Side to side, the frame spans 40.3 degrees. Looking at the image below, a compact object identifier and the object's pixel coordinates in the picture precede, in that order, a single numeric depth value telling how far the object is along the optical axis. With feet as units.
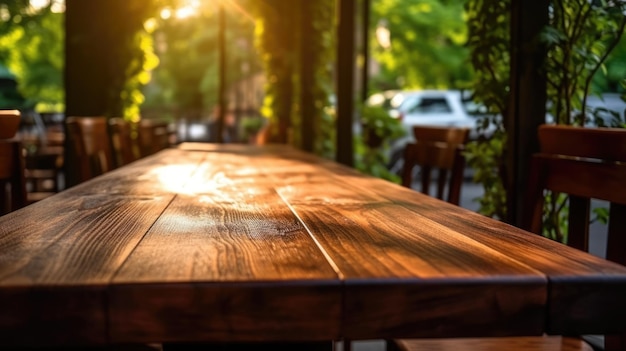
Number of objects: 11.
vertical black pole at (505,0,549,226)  9.74
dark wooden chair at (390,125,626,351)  5.87
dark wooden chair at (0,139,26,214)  7.50
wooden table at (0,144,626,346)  3.34
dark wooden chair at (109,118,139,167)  14.61
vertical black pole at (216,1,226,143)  37.27
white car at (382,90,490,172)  46.47
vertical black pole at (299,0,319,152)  25.86
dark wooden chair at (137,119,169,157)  17.66
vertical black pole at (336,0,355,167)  21.24
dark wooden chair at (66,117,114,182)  11.38
